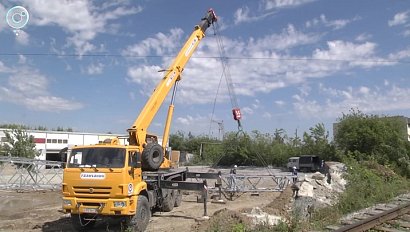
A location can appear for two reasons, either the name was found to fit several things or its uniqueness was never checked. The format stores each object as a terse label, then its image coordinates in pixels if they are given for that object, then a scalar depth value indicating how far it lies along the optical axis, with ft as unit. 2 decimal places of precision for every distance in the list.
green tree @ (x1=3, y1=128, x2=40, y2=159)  177.58
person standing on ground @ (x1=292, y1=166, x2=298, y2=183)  79.43
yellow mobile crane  42.11
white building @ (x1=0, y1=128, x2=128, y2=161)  222.48
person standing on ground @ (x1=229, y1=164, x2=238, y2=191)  75.31
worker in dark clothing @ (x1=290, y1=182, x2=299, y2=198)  62.26
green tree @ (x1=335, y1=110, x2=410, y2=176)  116.06
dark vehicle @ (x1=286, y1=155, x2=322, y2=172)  173.27
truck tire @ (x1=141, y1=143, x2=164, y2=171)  51.21
